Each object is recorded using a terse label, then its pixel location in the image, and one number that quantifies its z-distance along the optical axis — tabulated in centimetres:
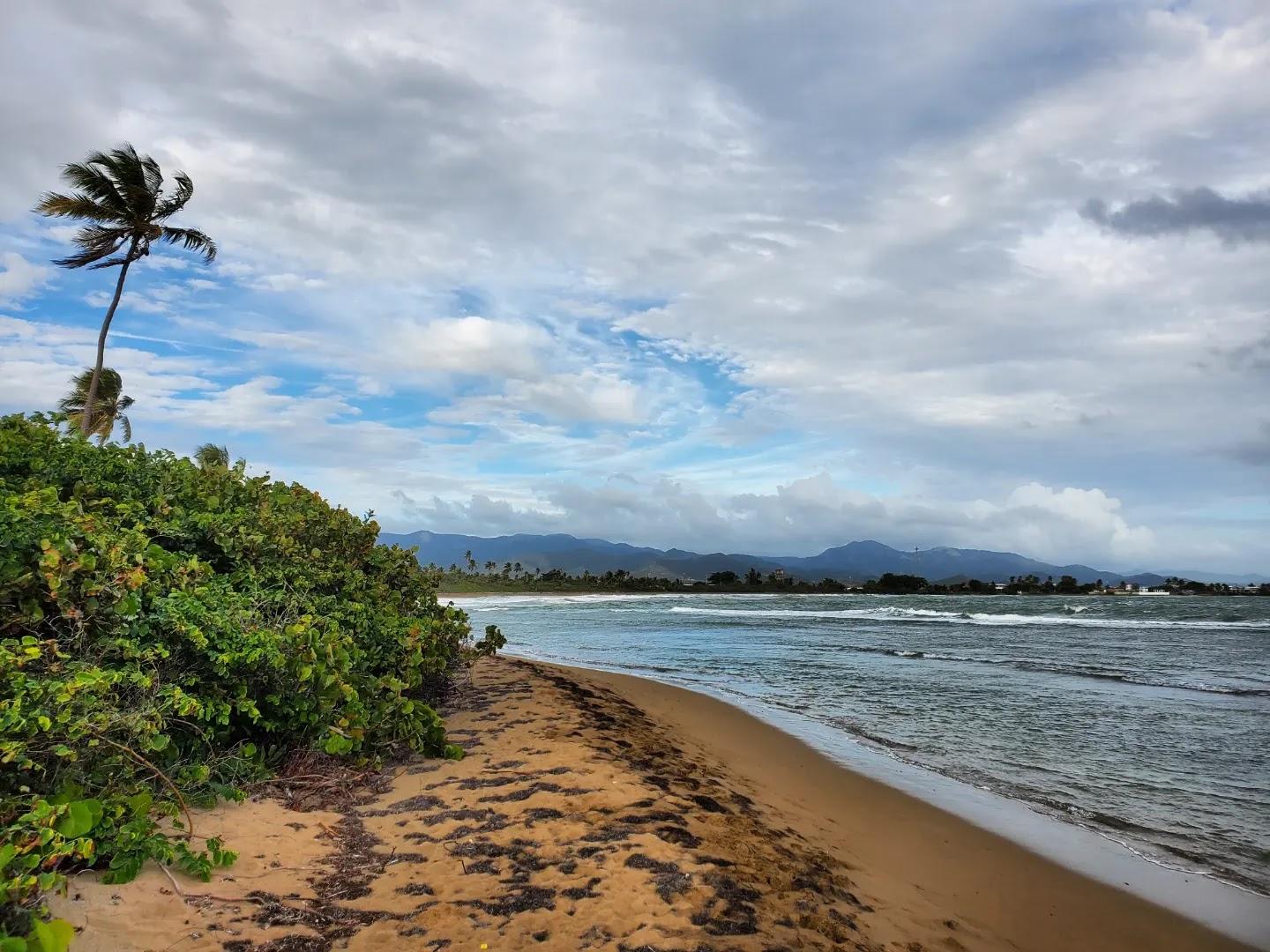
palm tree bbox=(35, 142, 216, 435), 1616
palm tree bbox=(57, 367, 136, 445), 2459
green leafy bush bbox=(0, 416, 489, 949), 366
